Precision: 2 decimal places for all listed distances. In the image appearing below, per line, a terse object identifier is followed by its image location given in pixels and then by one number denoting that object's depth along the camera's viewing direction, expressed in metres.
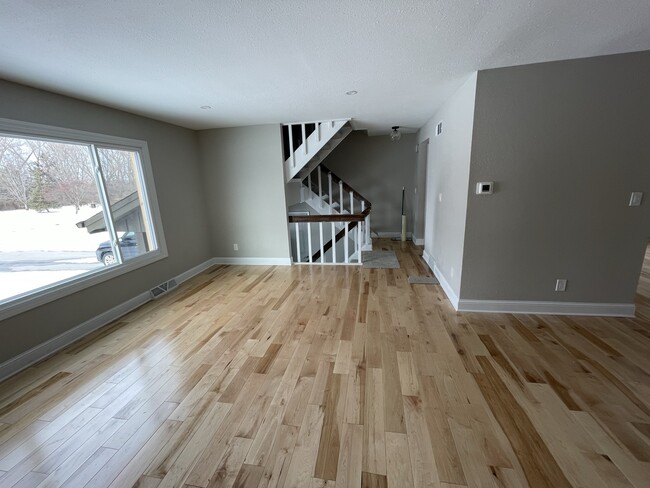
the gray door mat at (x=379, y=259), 4.48
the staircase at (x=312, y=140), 4.18
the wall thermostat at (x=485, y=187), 2.57
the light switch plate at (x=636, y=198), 2.40
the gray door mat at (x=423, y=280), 3.67
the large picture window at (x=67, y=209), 2.25
